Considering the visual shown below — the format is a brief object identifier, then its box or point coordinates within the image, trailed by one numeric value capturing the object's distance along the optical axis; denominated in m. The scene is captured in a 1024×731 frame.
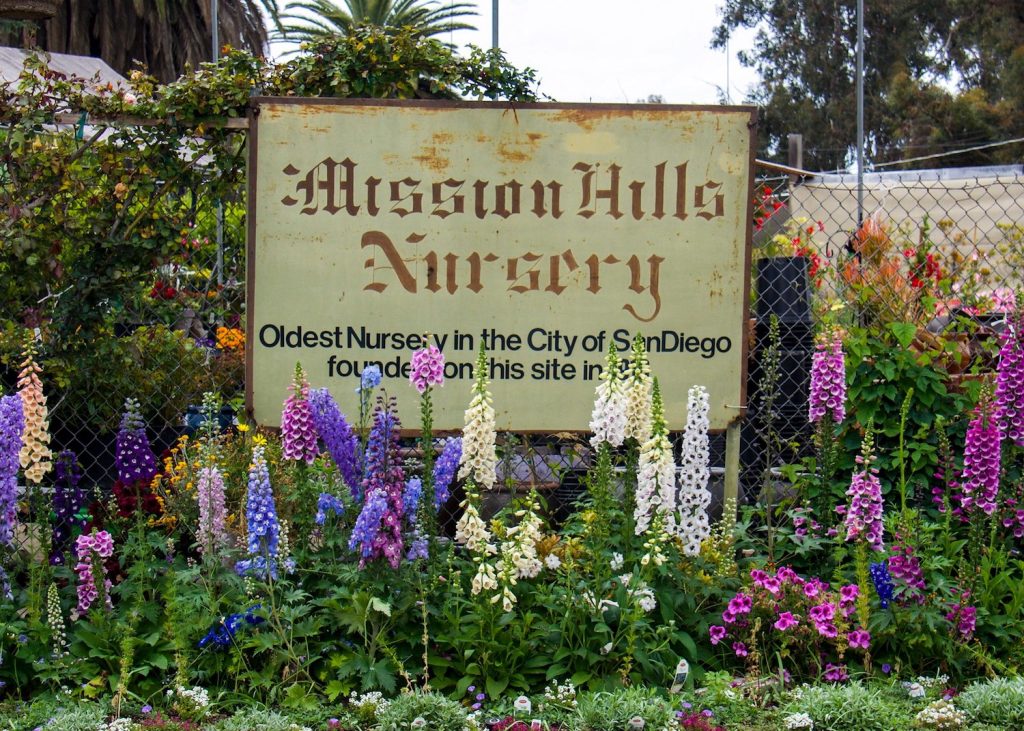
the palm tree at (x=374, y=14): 31.20
